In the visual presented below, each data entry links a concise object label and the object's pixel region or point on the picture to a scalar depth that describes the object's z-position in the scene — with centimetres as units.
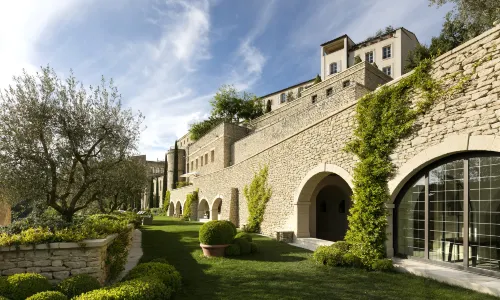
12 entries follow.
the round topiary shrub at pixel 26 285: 468
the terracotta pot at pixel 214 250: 914
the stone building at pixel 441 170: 599
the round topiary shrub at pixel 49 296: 433
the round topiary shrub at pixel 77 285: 500
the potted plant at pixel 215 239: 912
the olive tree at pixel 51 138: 766
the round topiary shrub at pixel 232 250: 923
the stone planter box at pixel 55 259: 570
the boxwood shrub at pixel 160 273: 574
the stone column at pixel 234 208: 1800
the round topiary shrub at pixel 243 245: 948
